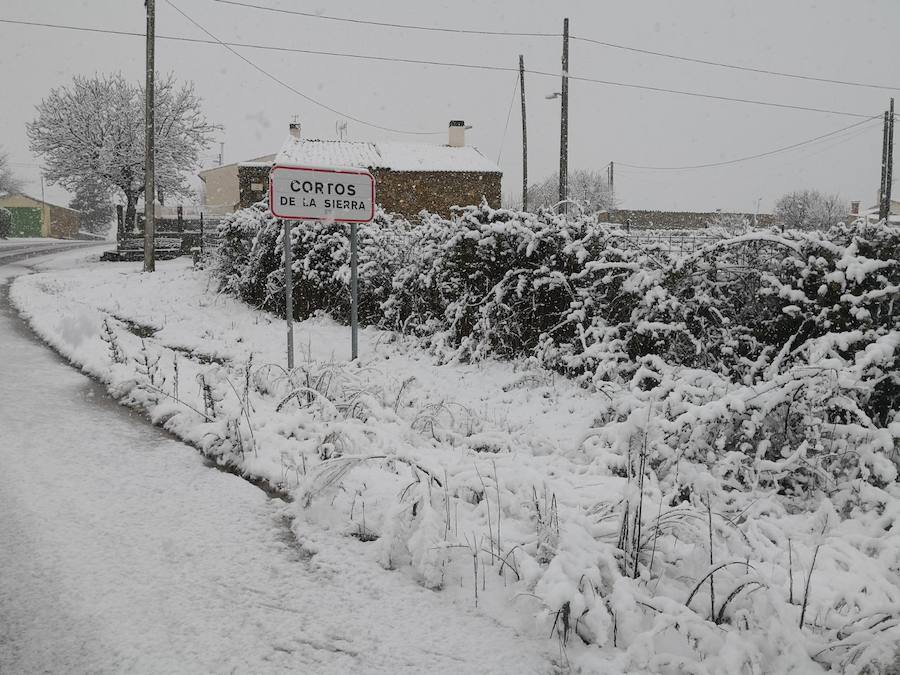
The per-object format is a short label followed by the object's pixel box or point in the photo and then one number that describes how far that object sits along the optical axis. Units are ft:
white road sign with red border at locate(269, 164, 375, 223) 20.86
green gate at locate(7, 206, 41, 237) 226.99
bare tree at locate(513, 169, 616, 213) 241.98
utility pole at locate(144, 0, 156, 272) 62.75
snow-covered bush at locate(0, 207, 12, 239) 164.71
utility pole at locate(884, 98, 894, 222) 95.76
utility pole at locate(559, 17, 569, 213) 67.00
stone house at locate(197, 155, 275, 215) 154.20
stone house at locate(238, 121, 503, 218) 109.60
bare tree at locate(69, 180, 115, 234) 251.19
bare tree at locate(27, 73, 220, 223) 114.93
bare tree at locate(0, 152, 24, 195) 262.61
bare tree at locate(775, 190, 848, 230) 160.93
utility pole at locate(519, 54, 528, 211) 101.22
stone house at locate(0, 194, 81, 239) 227.81
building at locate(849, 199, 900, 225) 219.24
